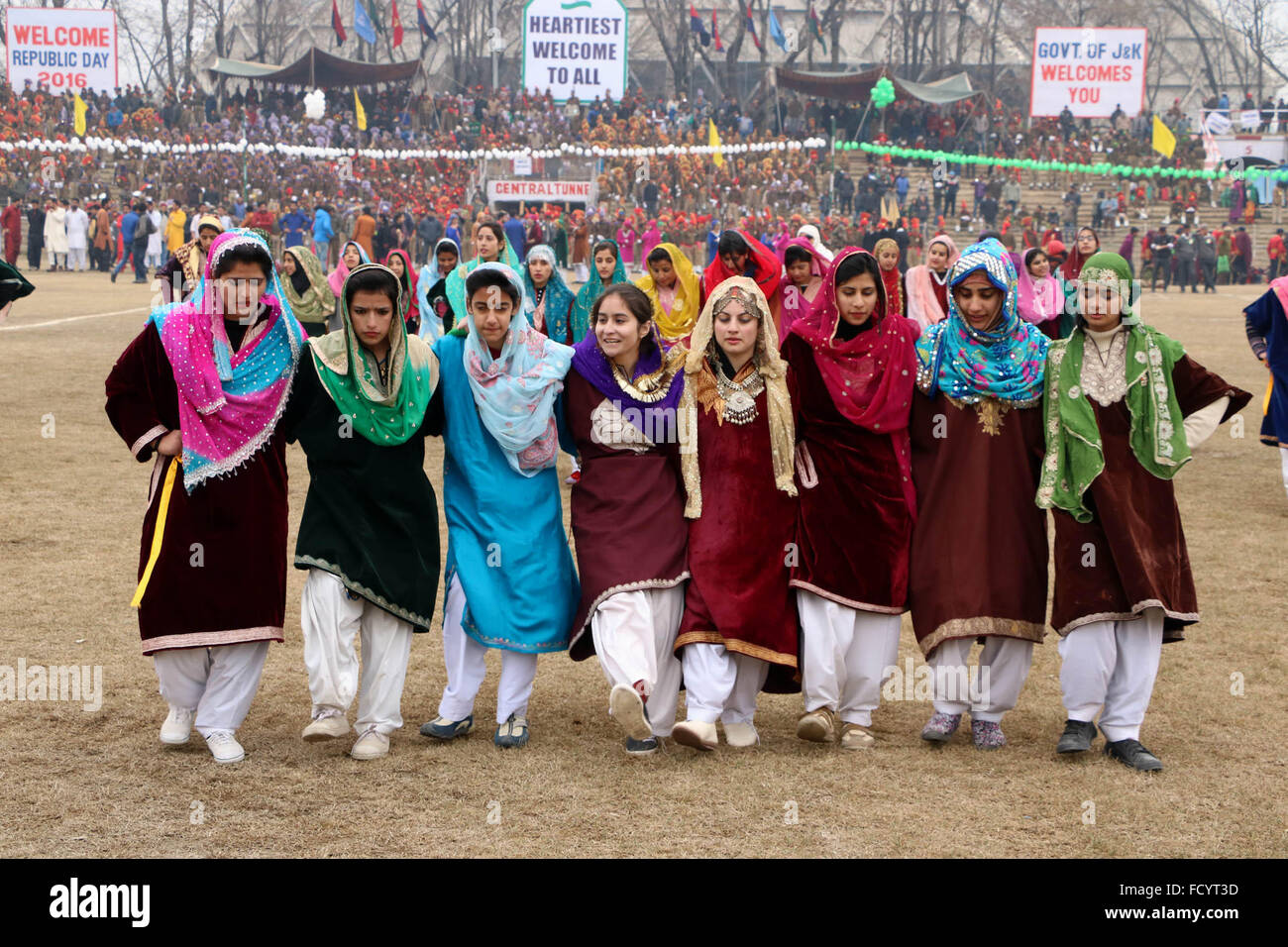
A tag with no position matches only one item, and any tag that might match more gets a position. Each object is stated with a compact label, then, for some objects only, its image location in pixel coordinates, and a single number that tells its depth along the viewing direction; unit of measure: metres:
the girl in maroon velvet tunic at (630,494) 4.32
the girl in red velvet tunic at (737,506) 4.34
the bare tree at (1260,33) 51.06
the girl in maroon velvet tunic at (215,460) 4.16
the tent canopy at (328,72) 38.19
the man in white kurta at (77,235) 27.14
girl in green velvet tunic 4.19
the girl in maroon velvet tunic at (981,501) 4.34
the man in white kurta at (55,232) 27.06
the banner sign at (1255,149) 35.66
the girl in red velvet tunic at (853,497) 4.39
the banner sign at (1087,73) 37.12
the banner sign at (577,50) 36.69
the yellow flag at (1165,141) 34.16
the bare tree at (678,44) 45.25
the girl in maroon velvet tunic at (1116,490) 4.26
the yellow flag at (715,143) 34.41
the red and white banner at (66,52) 35.84
